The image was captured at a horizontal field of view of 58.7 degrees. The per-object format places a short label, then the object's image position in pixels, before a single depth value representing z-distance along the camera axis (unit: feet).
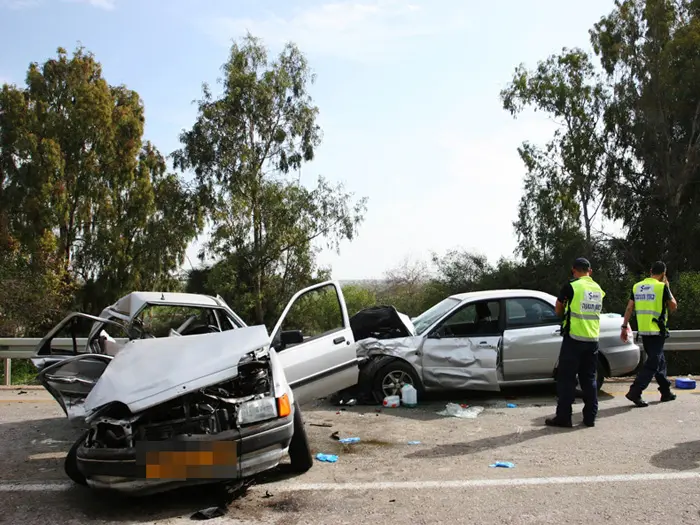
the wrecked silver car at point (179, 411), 13.70
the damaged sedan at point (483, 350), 26.30
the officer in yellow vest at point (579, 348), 22.07
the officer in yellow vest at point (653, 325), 25.30
